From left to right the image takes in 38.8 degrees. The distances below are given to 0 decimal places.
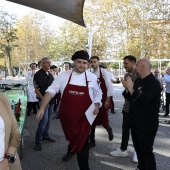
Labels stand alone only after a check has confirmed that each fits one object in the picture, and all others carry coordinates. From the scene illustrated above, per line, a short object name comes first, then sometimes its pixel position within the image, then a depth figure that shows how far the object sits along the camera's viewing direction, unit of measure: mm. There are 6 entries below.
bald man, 2854
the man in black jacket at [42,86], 4609
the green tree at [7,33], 35312
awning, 4723
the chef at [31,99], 8312
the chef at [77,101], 3277
